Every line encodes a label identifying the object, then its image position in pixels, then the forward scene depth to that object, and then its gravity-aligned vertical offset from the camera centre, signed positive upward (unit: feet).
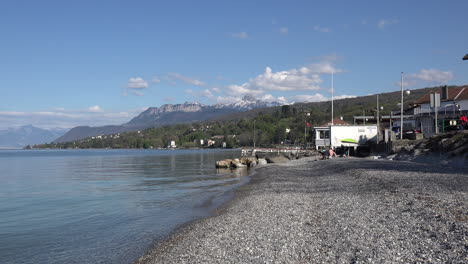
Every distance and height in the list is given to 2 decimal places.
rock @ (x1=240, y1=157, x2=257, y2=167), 201.47 -8.94
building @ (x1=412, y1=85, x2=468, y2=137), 190.49 +18.61
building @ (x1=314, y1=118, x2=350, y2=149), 212.64 +3.49
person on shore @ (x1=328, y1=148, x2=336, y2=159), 175.32 -4.33
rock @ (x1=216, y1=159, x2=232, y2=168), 192.24 -9.95
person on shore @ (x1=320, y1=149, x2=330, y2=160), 177.22 -4.69
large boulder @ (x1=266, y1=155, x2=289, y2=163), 212.84 -8.57
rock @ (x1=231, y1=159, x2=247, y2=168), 192.85 -10.04
